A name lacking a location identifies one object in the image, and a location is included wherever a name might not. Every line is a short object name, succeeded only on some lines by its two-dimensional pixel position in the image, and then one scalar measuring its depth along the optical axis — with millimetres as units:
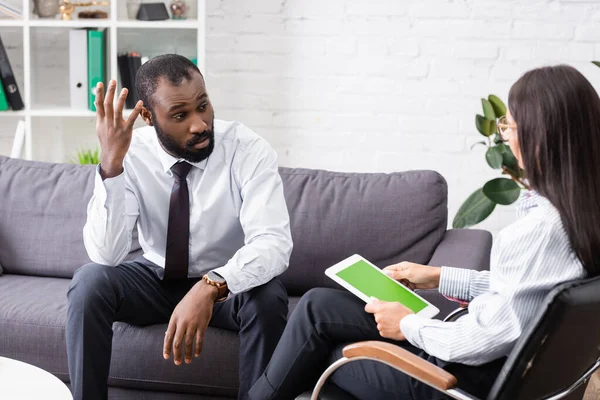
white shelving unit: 3398
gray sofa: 2270
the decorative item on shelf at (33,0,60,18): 3455
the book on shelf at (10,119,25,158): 3480
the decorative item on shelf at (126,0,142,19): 3561
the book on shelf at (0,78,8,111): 3459
